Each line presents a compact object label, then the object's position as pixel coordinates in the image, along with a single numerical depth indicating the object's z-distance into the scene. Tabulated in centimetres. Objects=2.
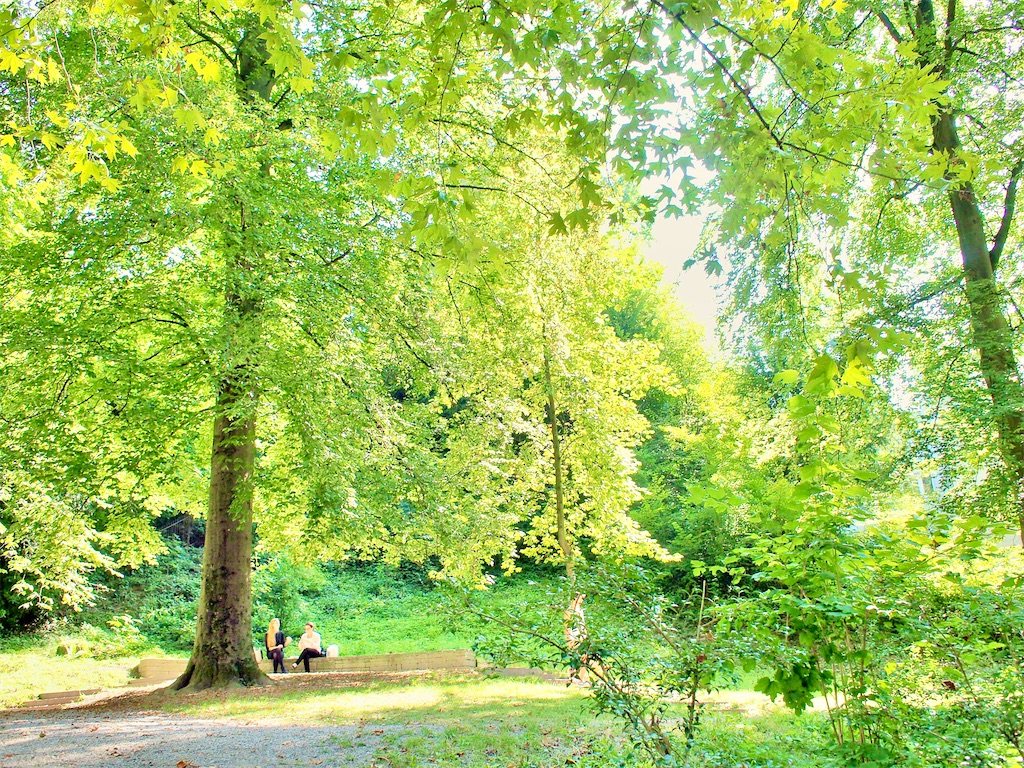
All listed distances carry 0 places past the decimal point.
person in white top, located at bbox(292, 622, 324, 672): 1353
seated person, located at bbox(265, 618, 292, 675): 1292
